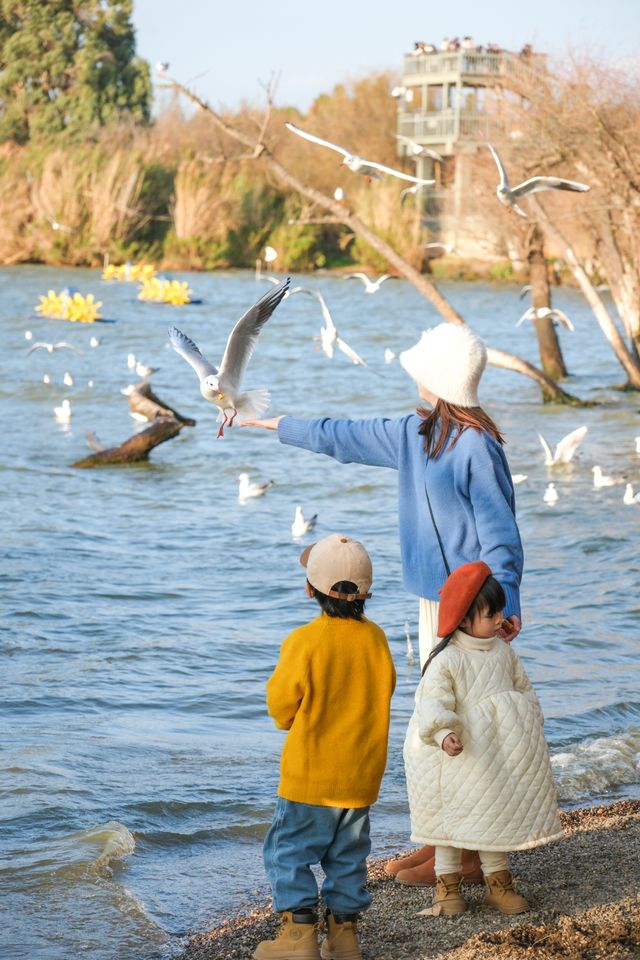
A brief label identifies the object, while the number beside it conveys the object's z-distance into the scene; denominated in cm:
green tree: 6200
